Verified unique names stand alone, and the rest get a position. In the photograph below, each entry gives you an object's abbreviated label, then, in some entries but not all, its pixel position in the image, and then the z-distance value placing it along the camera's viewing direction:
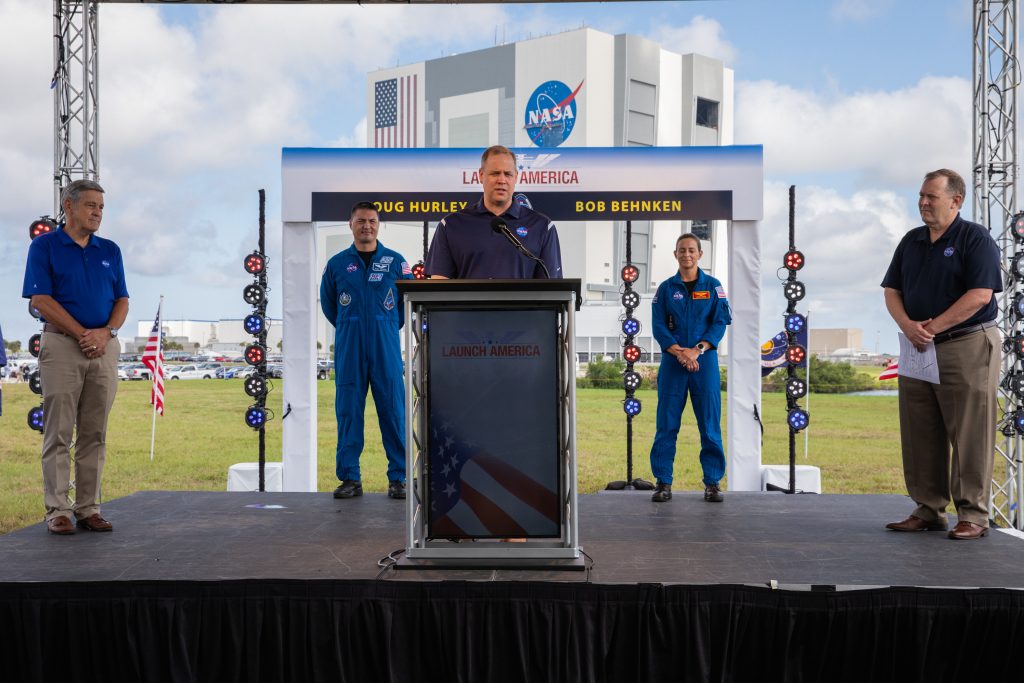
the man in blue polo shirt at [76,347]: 3.52
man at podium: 3.12
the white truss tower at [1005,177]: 5.50
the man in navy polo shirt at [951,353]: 3.38
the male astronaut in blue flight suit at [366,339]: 4.61
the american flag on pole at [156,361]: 8.32
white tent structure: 5.97
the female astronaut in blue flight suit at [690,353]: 4.66
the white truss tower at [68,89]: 5.55
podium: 2.70
